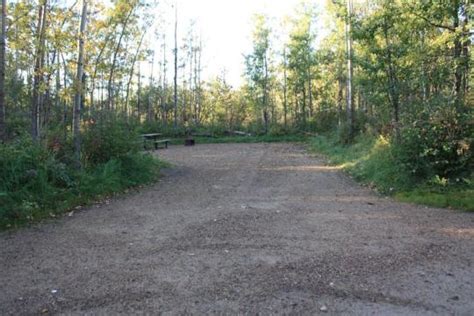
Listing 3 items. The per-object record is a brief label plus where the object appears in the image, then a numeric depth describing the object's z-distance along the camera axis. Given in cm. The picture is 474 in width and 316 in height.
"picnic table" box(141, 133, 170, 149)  2255
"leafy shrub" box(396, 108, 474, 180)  862
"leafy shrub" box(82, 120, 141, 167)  1052
